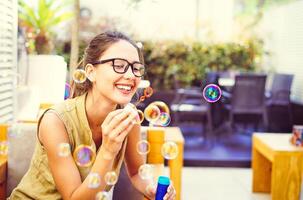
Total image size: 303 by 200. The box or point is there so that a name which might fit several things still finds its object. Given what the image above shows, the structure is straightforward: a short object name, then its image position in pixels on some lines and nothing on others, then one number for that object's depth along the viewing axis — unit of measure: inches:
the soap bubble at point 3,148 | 60.7
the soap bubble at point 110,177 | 42.3
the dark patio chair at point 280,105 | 210.4
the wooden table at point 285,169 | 101.7
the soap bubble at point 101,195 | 42.5
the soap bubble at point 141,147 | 52.7
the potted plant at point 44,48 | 78.2
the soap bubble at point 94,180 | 40.4
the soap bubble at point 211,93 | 60.6
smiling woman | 41.0
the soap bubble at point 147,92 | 53.4
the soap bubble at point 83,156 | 43.3
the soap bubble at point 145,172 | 50.8
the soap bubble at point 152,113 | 54.2
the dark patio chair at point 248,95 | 173.6
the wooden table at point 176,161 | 90.1
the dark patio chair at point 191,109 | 184.9
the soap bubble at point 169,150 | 56.0
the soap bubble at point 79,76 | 47.1
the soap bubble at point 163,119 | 57.3
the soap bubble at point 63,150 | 42.3
